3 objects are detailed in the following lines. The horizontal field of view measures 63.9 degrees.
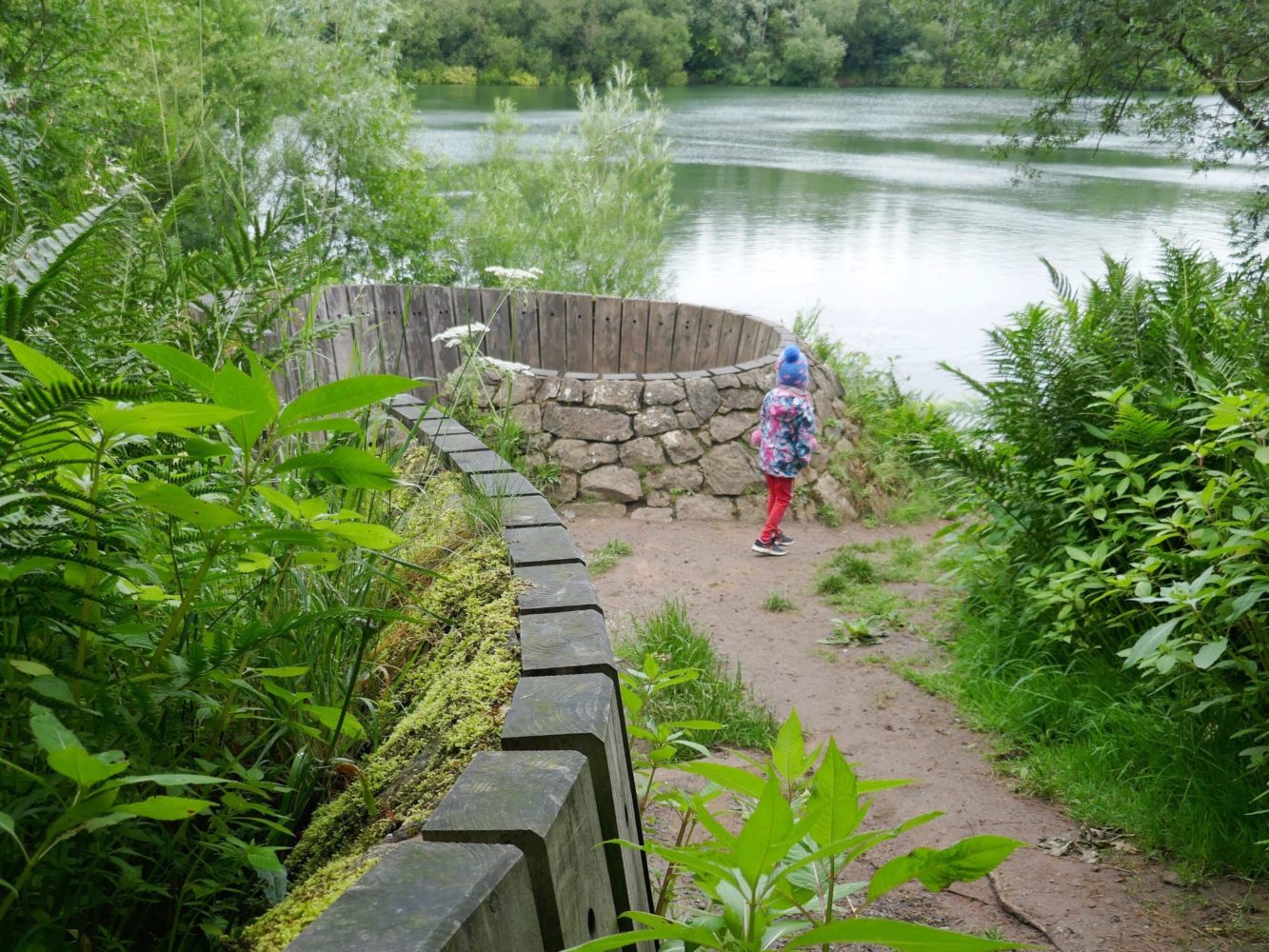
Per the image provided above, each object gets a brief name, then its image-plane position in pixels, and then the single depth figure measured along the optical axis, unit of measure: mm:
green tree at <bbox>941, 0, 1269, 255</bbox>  5039
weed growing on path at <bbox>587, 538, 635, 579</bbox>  5344
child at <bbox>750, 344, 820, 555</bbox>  5973
